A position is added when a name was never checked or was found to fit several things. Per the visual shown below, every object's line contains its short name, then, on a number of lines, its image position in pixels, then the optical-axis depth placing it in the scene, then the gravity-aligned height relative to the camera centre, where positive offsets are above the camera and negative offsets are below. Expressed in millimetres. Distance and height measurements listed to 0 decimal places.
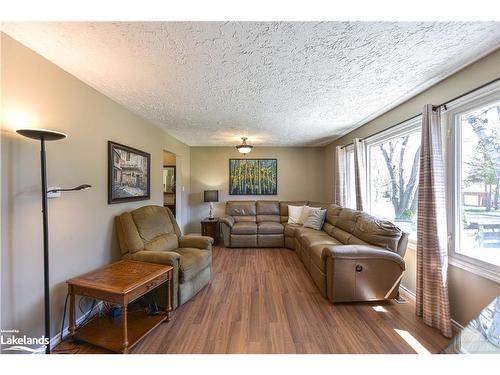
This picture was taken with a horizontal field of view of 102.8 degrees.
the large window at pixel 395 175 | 2592 +176
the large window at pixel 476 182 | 1671 +21
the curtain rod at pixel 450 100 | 1575 +799
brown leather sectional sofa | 2275 -855
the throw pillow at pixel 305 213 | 4629 -599
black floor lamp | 1370 -261
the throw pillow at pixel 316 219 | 4121 -658
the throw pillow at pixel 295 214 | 4829 -628
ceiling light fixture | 4067 +849
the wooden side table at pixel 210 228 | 4809 -932
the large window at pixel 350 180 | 4113 +149
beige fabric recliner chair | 2163 -707
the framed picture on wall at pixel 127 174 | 2342 +239
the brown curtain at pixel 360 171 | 3506 +284
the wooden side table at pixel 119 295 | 1562 -842
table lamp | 5136 -176
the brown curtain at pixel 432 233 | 1850 -456
